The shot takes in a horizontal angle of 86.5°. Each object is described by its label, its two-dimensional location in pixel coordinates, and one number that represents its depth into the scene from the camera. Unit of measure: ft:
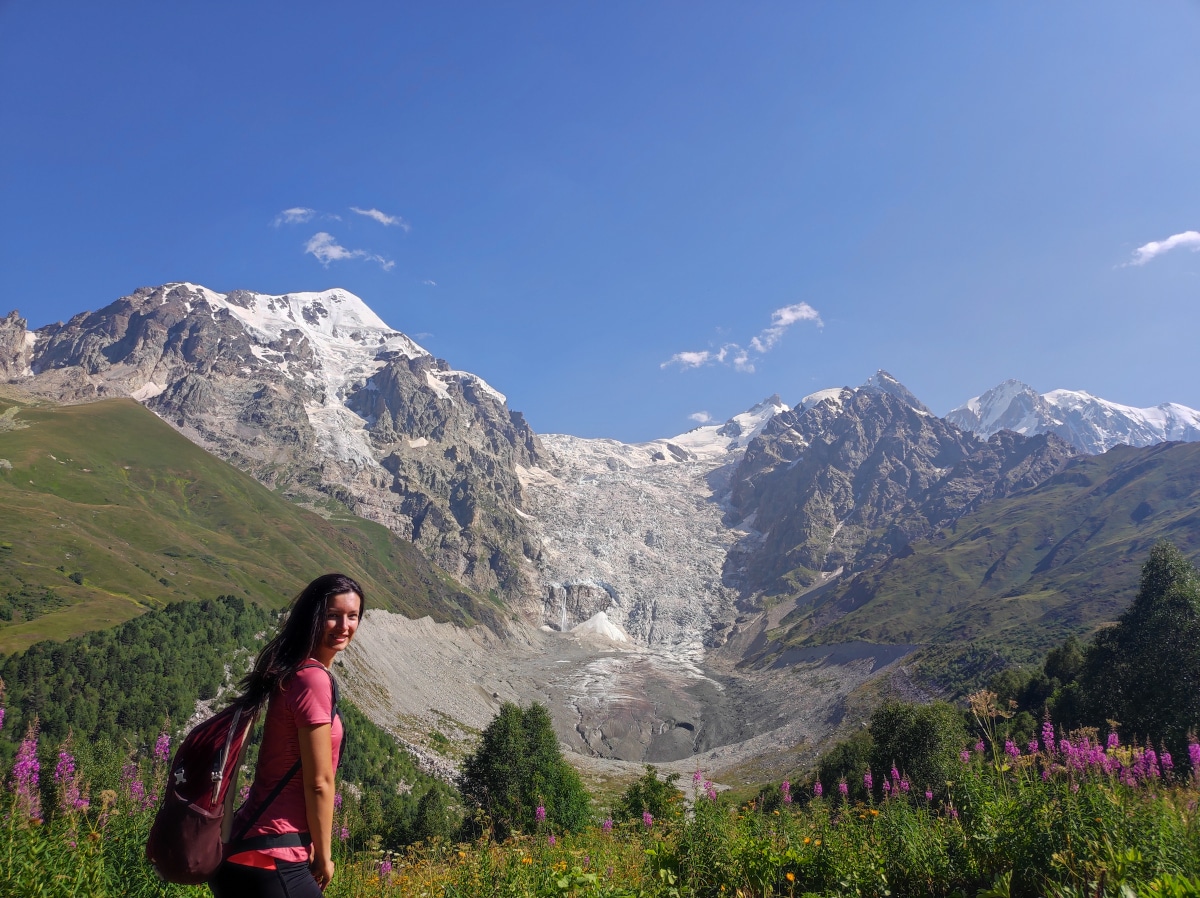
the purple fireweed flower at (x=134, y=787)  31.96
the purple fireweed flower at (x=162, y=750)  33.42
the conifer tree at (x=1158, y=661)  136.91
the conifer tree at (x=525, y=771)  140.26
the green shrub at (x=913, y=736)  152.56
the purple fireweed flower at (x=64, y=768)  28.99
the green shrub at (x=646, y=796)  142.41
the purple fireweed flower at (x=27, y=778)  24.91
